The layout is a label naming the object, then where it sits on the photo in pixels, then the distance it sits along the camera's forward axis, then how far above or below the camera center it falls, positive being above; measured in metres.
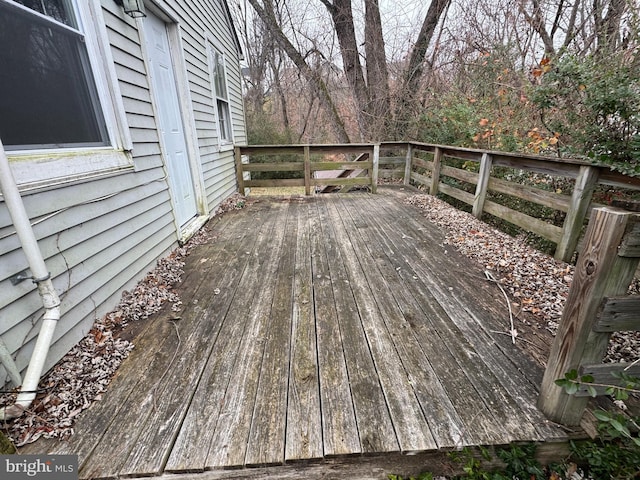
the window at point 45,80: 1.37 +0.32
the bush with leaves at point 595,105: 2.15 +0.25
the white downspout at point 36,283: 1.20 -0.66
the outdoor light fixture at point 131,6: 2.21 +0.99
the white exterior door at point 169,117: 2.81 +0.23
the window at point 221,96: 4.85 +0.74
